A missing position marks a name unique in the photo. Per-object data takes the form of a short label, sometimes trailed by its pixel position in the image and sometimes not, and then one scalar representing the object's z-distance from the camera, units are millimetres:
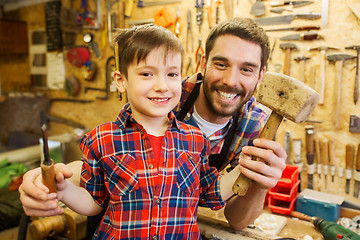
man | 1434
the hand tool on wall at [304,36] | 2410
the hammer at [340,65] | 2309
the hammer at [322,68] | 2395
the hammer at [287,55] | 2543
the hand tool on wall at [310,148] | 2488
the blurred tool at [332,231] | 1573
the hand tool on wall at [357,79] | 2268
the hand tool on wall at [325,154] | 2461
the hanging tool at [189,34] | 3112
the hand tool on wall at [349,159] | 2354
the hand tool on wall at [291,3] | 2448
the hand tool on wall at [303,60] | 2486
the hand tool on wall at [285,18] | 2420
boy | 1014
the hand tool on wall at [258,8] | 2633
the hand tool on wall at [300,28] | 2413
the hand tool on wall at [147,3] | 3310
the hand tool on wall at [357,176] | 2315
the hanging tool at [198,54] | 3018
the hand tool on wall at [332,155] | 2438
